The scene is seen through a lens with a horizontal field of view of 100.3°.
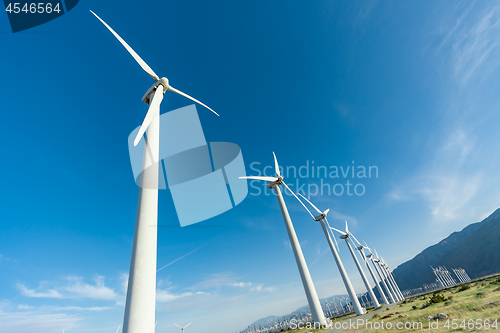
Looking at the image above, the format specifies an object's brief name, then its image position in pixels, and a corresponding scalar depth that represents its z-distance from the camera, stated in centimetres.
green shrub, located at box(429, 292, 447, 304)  3073
